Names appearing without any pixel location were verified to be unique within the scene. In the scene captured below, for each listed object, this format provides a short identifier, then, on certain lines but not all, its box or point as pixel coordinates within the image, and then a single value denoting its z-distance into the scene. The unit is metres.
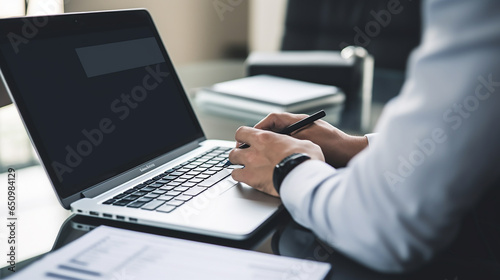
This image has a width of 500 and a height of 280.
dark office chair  2.03
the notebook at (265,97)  1.22
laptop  0.63
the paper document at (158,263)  0.46
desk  0.51
